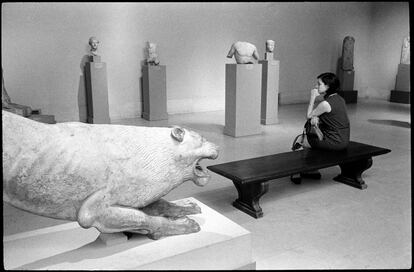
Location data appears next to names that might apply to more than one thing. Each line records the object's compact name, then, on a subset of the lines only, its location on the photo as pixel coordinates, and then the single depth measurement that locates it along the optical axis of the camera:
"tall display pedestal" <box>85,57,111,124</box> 8.34
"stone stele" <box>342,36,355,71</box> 12.53
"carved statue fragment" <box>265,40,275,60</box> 8.89
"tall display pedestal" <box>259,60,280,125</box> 8.70
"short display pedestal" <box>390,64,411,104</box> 12.24
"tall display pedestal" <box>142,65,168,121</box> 9.02
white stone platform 2.03
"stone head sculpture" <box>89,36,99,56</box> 8.27
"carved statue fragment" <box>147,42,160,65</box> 9.12
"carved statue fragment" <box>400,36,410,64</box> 11.87
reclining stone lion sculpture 1.84
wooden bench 3.69
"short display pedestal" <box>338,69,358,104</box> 12.31
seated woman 4.46
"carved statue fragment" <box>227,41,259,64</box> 7.48
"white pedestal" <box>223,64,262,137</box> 7.18
